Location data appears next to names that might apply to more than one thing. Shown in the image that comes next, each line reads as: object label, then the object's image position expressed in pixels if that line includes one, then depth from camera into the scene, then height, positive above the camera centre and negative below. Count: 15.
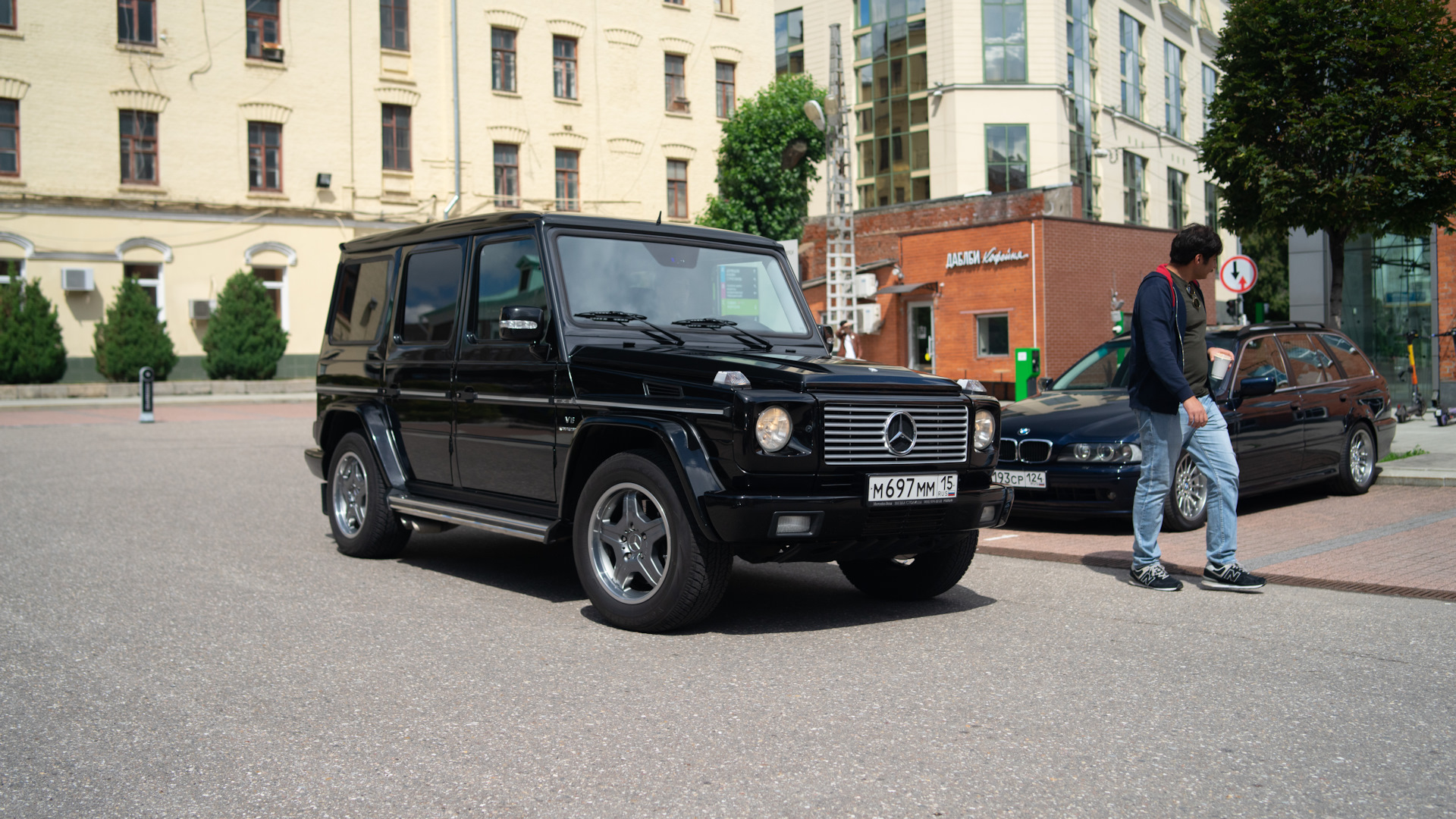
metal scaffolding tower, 25.41 +4.51
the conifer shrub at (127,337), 33.38 +1.89
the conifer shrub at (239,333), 35.19 +2.08
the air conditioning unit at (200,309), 35.66 +2.84
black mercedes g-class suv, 5.30 -0.12
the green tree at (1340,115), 12.48 +2.86
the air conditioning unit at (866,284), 26.72 +2.46
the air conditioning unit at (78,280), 33.47 +3.53
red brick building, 31.67 +3.08
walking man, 6.66 -0.13
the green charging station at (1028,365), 20.55 +0.45
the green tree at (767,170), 43.00 +8.05
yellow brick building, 33.91 +8.62
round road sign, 14.30 +1.35
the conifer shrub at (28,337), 31.80 +1.89
